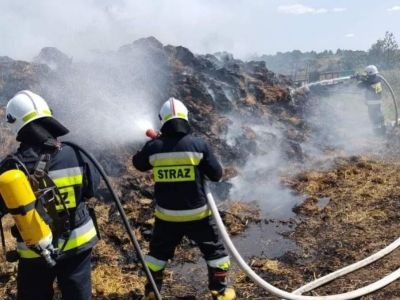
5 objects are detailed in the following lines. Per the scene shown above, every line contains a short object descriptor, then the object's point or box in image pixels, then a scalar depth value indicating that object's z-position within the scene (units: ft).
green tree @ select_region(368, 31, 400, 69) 104.68
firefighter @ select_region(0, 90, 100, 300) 8.25
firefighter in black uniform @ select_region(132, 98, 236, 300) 12.01
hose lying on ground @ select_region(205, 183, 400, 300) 12.21
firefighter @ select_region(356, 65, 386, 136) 35.09
